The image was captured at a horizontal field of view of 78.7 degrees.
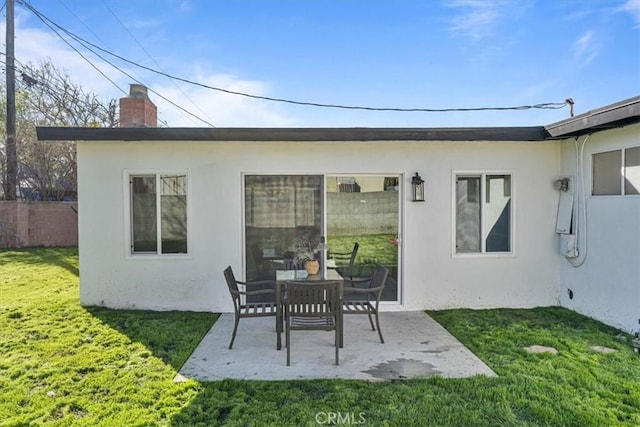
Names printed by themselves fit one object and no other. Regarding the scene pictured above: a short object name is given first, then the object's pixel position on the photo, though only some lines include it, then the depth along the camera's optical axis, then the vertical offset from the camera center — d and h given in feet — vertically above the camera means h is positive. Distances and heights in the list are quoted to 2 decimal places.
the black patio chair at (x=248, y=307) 14.71 -3.75
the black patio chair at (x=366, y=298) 15.10 -3.74
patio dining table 14.38 -2.82
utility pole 40.19 +10.54
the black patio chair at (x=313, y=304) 13.08 -3.14
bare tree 44.11 +12.21
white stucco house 19.63 +0.05
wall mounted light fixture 20.24 +1.07
